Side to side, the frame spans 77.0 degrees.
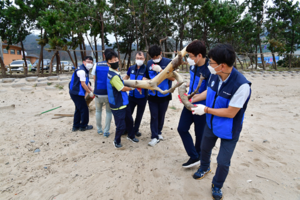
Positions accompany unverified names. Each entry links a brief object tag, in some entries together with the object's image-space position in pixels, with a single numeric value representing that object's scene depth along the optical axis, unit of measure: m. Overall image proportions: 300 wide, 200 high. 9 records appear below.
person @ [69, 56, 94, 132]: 3.93
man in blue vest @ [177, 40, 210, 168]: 2.47
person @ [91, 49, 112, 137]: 3.61
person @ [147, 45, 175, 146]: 3.28
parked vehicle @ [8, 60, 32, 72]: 20.11
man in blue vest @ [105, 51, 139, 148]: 3.14
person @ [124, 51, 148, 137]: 3.47
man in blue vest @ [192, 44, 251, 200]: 1.80
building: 32.46
